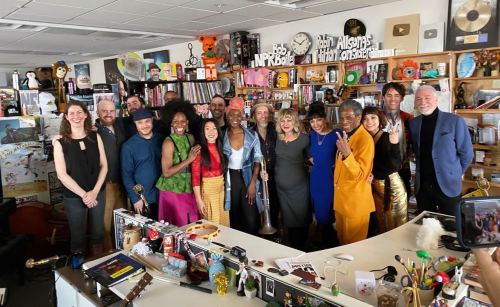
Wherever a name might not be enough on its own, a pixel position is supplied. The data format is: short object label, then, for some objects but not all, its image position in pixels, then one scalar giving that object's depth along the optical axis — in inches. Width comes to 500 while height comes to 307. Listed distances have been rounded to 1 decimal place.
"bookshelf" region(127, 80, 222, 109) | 211.0
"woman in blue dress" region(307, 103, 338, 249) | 119.0
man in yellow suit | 103.0
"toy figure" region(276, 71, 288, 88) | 219.6
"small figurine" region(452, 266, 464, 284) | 58.9
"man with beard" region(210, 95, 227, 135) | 153.3
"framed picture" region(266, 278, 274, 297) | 63.6
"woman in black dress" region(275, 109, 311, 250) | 123.3
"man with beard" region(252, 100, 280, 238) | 132.4
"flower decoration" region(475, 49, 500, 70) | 146.3
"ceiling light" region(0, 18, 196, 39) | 189.9
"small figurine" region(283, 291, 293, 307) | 59.7
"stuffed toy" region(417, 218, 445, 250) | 82.0
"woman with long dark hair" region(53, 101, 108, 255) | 113.7
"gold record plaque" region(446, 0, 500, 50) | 146.9
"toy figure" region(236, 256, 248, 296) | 67.3
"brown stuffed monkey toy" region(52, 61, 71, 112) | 220.8
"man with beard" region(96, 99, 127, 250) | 126.6
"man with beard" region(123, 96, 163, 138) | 136.8
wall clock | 208.4
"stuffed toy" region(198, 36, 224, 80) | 223.5
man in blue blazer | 112.0
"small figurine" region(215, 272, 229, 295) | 67.6
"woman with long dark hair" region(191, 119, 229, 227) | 119.0
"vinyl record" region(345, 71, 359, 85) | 187.8
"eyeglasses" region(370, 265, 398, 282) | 66.2
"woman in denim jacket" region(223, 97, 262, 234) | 126.3
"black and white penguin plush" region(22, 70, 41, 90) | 197.0
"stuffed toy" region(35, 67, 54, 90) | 325.1
